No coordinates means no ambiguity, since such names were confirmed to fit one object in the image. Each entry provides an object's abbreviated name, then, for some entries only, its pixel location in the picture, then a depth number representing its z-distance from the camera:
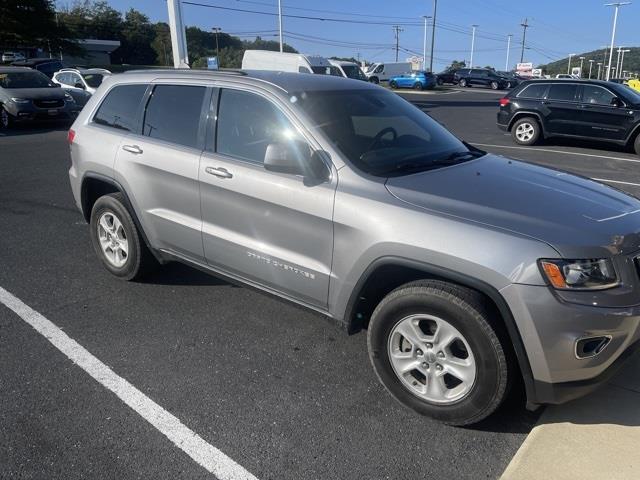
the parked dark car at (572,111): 12.05
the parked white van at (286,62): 24.42
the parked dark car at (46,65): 25.83
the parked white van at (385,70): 51.17
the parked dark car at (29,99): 14.65
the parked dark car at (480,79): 46.72
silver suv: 2.53
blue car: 42.19
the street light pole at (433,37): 58.81
